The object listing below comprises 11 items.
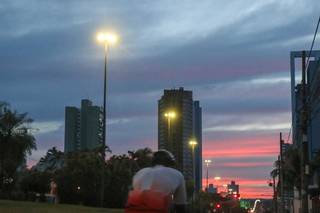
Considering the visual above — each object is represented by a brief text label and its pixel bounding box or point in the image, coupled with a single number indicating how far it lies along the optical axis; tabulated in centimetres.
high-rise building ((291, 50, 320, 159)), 8769
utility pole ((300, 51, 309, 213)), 3656
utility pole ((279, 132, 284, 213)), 8102
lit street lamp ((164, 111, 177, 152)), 6028
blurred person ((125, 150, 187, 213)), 543
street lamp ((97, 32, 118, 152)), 4047
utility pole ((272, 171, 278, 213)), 10761
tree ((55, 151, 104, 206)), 8019
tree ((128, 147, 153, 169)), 9302
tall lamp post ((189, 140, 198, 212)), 7381
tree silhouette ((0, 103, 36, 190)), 5491
